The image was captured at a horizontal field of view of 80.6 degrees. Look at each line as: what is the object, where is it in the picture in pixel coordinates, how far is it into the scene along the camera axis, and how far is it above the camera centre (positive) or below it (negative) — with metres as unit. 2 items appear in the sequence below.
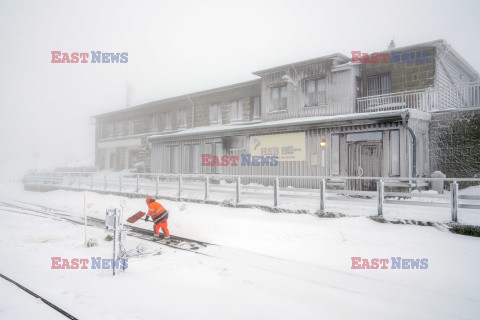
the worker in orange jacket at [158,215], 8.00 -1.43
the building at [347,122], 13.08 +2.16
